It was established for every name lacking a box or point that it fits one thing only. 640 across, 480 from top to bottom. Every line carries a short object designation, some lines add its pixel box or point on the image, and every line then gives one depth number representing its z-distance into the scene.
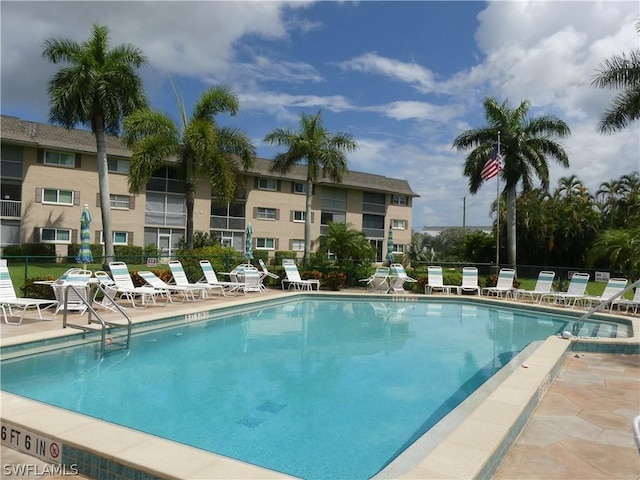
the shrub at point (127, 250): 29.02
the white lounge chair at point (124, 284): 11.77
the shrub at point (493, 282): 18.84
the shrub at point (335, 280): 19.02
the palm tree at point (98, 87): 21.09
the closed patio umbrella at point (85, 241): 12.26
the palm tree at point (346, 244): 26.05
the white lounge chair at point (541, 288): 16.19
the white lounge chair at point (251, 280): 16.84
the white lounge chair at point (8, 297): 8.88
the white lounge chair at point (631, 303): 13.69
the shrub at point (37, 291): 11.07
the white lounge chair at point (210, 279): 15.47
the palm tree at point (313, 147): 25.66
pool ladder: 8.02
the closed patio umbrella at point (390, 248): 20.50
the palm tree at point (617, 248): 21.44
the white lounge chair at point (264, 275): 18.07
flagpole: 23.07
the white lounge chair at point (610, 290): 14.13
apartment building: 27.22
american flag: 21.20
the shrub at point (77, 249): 27.77
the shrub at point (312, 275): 19.19
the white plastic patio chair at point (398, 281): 18.33
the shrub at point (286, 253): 35.59
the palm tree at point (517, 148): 25.78
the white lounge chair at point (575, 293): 15.10
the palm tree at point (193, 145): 20.62
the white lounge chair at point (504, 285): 17.33
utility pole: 67.31
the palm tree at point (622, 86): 18.75
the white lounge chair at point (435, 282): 18.34
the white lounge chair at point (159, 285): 13.00
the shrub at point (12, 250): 26.34
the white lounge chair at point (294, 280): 18.36
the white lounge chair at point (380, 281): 18.72
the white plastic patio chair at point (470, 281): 18.17
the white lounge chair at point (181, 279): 14.12
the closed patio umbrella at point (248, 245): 18.70
